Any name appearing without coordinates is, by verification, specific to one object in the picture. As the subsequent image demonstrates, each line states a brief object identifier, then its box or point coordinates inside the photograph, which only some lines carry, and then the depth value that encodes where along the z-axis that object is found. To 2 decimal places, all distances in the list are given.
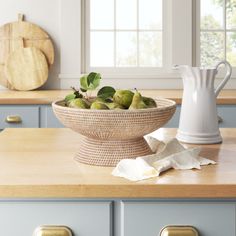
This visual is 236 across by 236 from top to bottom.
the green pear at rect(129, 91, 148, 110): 2.12
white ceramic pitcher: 2.44
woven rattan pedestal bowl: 2.04
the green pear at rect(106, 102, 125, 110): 2.13
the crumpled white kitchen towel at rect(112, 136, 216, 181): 1.97
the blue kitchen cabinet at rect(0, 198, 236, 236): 1.91
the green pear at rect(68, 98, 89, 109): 2.13
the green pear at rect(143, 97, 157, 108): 2.17
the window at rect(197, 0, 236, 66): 4.79
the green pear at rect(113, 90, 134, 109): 2.15
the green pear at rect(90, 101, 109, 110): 2.09
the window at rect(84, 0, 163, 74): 4.79
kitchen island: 1.88
